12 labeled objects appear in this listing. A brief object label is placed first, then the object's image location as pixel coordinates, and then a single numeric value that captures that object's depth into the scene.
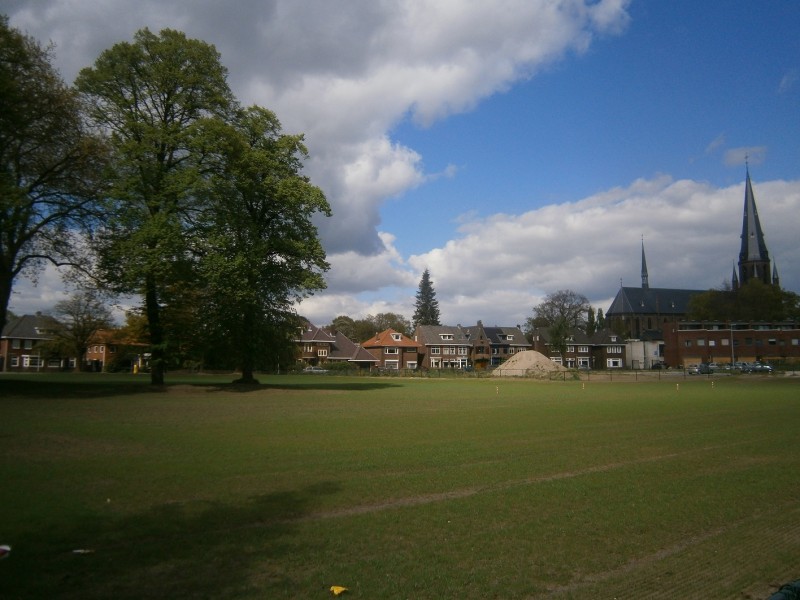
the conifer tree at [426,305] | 142.12
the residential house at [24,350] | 99.00
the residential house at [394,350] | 119.69
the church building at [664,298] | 139.75
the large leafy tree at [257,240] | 36.41
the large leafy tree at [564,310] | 130.38
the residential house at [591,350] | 131.88
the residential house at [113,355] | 80.06
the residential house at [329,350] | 113.62
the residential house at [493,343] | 127.34
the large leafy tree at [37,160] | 28.18
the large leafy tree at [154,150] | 33.88
